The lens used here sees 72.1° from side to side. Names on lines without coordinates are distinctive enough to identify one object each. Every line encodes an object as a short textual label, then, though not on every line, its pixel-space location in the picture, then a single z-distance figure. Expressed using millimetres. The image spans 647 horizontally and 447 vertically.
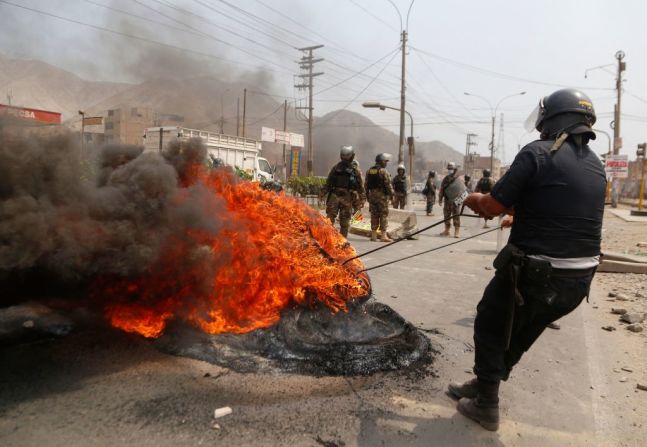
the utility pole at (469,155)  86138
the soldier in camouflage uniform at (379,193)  10727
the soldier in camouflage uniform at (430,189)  18431
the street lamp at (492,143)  49588
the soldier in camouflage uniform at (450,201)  12359
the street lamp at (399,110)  23016
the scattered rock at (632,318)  5230
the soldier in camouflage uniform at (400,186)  16969
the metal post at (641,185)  22981
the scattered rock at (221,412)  2705
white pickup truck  18562
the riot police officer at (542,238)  2568
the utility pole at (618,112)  28625
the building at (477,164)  84169
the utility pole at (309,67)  38734
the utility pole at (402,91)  24375
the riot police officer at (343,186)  9578
